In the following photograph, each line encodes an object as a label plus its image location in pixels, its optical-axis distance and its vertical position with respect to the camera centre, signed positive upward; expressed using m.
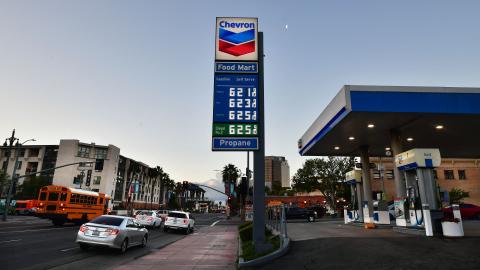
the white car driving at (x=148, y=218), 29.25 -1.19
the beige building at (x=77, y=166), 90.81 +11.58
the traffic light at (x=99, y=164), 30.47 +3.80
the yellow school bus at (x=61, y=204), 25.69 -0.07
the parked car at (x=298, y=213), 35.42 -0.55
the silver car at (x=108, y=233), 12.75 -1.17
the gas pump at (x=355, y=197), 25.95 +1.01
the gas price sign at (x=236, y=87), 11.55 +4.47
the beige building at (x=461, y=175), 52.66 +5.95
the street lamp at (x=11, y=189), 34.41 +1.49
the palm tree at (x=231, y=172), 101.52 +11.17
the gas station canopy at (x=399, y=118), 15.94 +5.15
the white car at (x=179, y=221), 25.36 -1.28
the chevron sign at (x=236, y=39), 12.77 +6.80
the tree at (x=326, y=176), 57.59 +6.00
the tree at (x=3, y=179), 66.25 +4.87
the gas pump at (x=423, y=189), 13.95 +0.99
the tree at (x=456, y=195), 48.56 +2.43
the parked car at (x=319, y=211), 47.91 -0.41
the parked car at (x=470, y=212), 32.09 -0.07
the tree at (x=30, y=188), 82.02 +3.79
